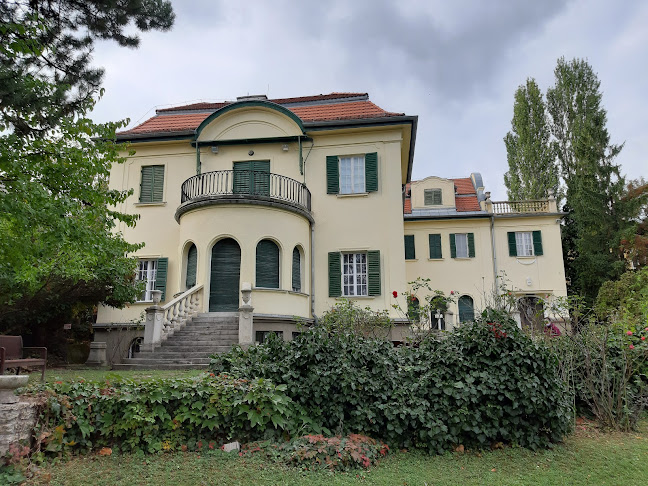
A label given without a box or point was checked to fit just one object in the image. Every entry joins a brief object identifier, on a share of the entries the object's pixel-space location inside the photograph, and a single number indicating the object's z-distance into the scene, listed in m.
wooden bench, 7.30
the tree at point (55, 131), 5.70
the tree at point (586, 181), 23.69
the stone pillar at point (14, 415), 4.56
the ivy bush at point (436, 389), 5.56
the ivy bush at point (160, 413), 5.09
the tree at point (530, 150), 31.41
